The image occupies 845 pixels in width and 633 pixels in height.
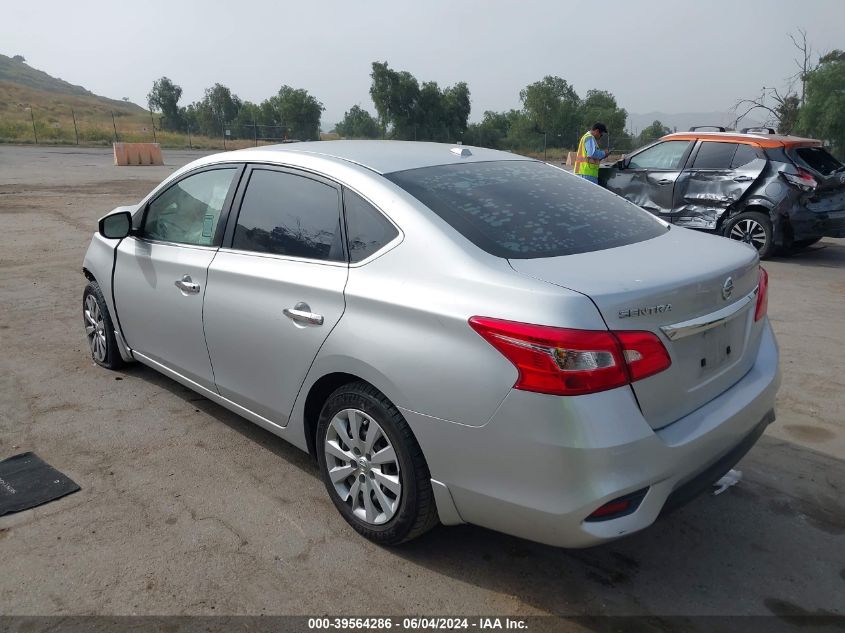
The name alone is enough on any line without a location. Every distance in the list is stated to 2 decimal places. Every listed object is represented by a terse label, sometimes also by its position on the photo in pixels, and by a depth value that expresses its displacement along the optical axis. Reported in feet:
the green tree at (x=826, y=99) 88.89
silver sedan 7.52
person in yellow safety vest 36.96
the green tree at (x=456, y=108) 206.39
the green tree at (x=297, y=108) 243.19
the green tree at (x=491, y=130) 186.67
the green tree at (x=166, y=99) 250.98
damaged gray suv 29.48
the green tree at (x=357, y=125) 208.80
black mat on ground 10.90
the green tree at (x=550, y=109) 231.30
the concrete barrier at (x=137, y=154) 90.27
